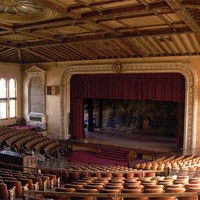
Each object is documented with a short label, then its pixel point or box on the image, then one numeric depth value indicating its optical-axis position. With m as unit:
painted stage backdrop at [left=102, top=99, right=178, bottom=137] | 19.92
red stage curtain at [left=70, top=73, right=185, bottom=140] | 15.77
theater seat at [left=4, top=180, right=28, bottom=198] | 6.54
